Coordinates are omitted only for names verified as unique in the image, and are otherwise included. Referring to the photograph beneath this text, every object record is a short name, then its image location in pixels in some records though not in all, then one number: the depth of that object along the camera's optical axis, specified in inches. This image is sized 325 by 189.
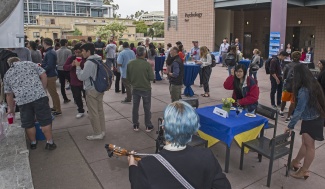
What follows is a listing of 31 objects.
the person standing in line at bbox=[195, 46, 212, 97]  350.9
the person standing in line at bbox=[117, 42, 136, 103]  313.6
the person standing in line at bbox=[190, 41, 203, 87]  422.0
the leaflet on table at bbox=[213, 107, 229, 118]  165.4
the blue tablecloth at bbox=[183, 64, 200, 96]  352.2
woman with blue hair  59.3
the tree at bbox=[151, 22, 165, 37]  3012.3
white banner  119.0
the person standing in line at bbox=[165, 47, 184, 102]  255.9
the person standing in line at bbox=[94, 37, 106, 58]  496.3
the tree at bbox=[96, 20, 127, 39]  1925.4
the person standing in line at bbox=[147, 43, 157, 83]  446.3
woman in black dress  138.9
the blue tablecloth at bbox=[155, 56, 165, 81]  459.5
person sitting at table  186.2
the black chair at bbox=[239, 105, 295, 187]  141.4
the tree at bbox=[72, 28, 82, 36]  2352.1
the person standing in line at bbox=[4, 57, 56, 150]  168.2
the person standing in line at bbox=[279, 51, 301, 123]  241.0
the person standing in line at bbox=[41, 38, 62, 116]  264.1
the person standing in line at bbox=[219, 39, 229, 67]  691.9
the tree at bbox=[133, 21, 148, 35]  3262.8
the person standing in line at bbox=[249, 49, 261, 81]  406.0
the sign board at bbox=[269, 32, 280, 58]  490.5
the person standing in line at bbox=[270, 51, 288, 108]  279.9
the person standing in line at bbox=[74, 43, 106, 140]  193.5
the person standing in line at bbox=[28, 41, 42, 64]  324.5
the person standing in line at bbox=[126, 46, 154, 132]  215.5
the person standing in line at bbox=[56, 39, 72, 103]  296.0
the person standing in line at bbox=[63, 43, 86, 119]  250.0
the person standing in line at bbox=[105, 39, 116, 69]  450.3
